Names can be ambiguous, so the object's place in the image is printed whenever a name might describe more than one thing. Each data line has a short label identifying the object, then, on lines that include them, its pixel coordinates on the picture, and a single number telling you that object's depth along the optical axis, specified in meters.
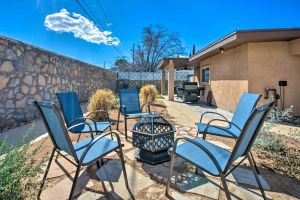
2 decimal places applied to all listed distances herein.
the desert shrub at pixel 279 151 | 1.72
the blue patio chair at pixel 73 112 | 1.92
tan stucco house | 3.58
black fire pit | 1.71
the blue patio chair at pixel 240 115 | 1.77
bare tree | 18.92
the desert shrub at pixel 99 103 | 3.64
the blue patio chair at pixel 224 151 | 1.00
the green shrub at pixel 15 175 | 0.94
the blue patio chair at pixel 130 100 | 2.89
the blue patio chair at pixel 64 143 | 1.09
